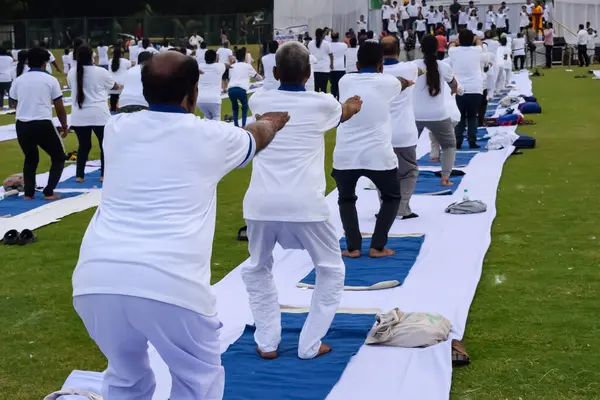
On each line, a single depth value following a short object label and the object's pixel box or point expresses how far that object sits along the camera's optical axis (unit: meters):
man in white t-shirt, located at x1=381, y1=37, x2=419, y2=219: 8.49
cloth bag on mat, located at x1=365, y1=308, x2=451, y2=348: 5.69
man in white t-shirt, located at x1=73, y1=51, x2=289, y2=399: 3.37
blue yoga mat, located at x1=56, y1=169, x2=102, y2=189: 12.28
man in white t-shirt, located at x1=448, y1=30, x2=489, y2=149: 13.40
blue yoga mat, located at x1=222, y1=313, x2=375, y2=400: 5.05
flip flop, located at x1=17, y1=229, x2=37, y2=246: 9.06
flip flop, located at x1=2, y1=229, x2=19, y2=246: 9.08
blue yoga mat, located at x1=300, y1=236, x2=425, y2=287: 7.20
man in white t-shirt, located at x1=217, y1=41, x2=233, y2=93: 23.97
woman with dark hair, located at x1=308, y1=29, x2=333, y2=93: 21.53
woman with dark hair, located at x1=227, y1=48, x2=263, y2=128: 17.45
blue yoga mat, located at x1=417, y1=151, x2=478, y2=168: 13.01
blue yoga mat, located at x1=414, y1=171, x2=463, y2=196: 10.95
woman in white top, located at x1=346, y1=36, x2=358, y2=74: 23.34
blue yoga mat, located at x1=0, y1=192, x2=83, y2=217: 10.70
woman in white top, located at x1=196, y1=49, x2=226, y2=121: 16.08
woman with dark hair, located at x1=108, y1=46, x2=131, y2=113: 16.70
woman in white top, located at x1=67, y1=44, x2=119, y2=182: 11.56
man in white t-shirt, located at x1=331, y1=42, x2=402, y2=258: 7.36
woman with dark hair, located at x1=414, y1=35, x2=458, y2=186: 10.19
